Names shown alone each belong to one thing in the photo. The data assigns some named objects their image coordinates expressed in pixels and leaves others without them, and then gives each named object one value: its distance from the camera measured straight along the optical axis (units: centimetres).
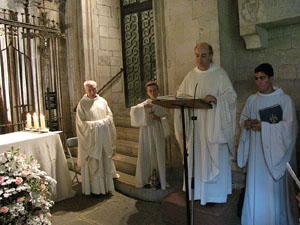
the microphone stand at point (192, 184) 290
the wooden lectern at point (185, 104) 264
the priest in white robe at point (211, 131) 312
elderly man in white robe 454
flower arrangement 267
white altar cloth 400
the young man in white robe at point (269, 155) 302
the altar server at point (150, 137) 417
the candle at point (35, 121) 452
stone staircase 431
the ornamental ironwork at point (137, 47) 683
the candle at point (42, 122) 455
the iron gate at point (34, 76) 545
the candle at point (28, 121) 467
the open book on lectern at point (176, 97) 268
